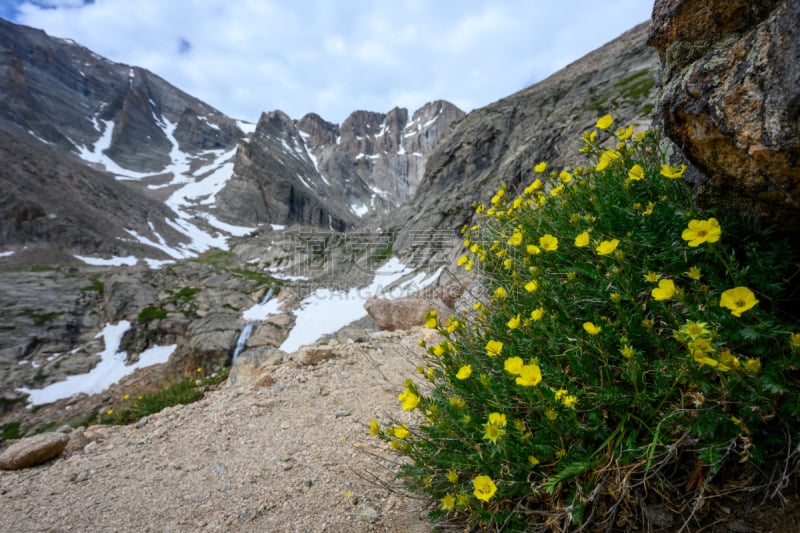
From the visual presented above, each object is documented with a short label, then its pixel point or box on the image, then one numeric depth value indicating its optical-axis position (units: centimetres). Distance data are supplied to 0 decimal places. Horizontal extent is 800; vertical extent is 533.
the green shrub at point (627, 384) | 144
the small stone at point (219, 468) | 381
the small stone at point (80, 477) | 425
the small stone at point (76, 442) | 519
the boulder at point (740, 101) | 142
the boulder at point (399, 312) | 996
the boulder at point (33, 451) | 474
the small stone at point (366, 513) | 245
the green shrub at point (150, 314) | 3139
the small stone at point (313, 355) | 669
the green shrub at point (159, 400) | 664
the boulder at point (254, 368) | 626
